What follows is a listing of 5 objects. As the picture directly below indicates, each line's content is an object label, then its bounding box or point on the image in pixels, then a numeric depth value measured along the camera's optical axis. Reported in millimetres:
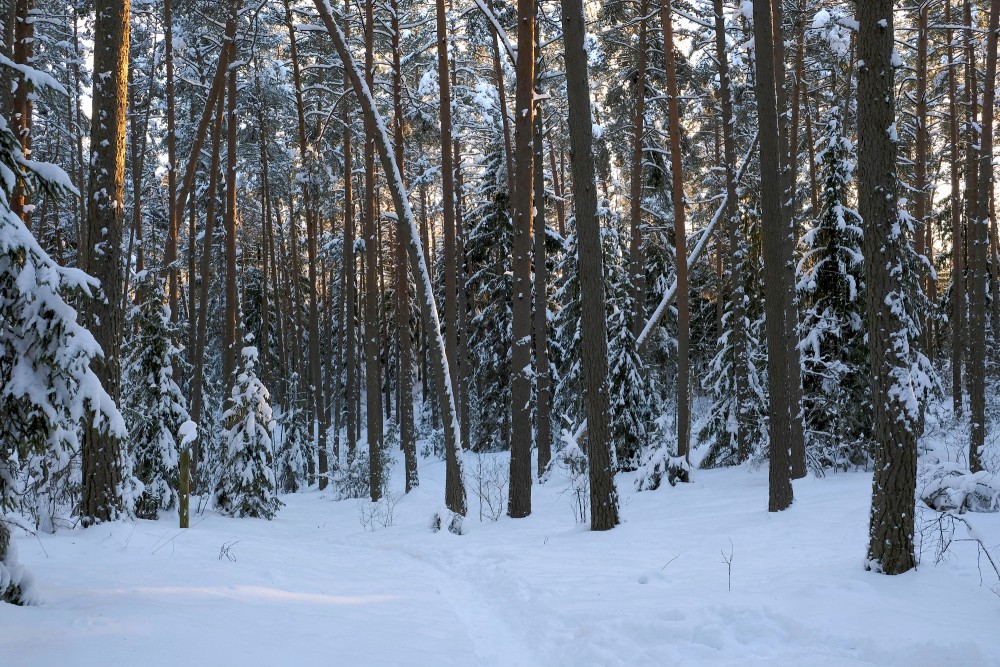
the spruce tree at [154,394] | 12211
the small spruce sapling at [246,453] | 12781
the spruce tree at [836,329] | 13320
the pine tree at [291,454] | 22906
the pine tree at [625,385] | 16891
